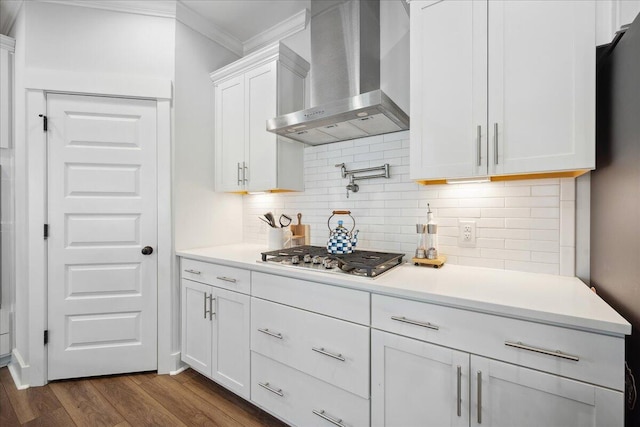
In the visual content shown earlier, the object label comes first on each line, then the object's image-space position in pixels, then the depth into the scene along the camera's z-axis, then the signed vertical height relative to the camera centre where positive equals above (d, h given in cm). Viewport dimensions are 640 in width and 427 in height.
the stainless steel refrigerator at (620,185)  99 +11
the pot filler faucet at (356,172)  205 +28
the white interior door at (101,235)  216 -18
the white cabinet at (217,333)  189 -87
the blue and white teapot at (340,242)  189 -20
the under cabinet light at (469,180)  151 +18
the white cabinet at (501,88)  121 +58
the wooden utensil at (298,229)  244 -15
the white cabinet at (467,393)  97 -69
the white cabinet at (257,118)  225 +78
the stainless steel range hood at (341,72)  180 +95
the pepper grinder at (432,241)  172 -17
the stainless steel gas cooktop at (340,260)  149 -28
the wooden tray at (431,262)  169 -29
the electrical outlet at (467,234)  174 -13
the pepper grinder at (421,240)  175 -17
